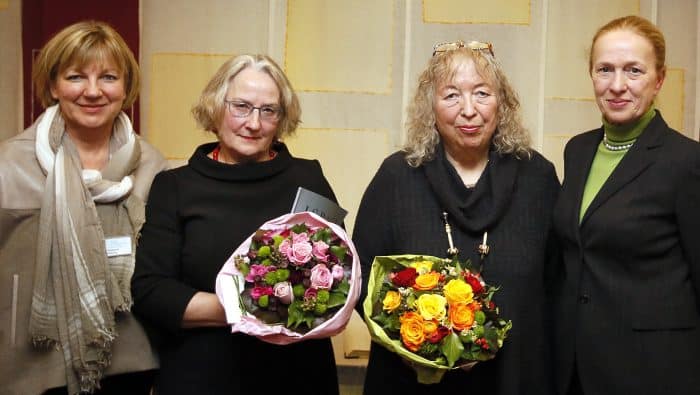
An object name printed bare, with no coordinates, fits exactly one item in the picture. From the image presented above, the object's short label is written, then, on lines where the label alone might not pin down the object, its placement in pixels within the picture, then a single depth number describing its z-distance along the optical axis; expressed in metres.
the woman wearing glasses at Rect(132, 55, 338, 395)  2.31
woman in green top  2.19
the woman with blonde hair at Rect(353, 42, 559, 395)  2.32
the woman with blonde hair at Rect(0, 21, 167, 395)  2.34
